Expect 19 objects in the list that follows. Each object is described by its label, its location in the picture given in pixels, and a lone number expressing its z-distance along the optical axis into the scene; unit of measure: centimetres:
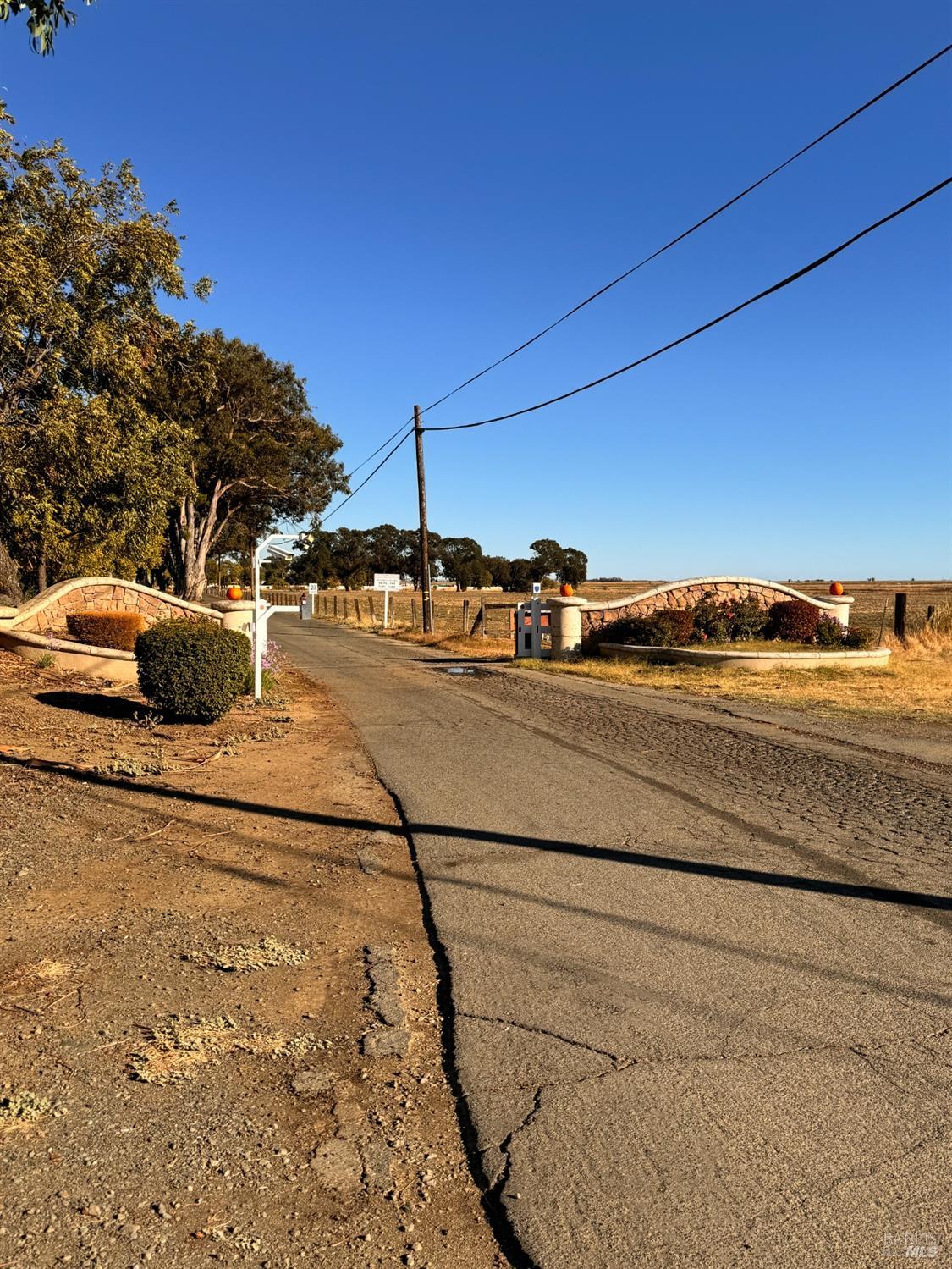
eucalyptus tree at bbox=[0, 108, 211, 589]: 1627
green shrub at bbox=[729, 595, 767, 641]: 2108
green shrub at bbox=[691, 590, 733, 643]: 2081
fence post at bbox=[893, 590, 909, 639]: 2233
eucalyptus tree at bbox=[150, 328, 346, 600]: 3550
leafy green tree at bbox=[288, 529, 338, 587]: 11425
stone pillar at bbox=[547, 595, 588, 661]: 2103
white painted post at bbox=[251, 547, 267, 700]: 1257
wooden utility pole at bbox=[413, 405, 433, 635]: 3225
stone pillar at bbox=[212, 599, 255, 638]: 1516
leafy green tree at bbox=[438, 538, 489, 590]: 12719
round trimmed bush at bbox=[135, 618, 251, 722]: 1016
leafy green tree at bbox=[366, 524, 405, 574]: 12519
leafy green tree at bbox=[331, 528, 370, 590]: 12075
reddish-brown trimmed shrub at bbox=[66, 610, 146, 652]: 1650
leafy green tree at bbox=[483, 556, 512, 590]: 13075
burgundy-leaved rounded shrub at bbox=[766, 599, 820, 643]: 2083
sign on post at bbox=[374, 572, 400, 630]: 4134
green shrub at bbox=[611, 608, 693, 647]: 2028
